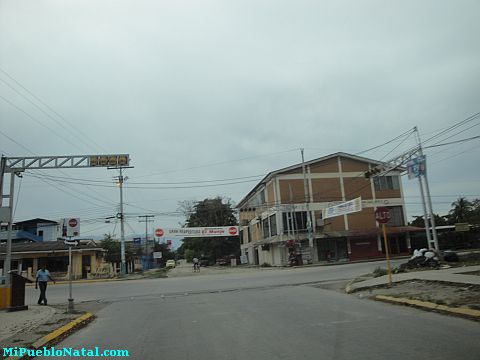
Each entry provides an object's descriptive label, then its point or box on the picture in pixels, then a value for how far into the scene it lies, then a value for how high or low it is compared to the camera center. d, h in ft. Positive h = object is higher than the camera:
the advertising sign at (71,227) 52.54 +5.45
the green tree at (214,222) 268.27 +25.04
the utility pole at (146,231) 269.19 +22.55
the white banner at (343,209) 135.54 +14.42
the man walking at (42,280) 64.08 -0.42
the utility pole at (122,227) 151.33 +14.33
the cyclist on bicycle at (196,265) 173.85 +0.10
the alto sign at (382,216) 56.80 +4.53
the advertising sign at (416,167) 88.02 +15.92
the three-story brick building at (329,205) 167.32 +17.54
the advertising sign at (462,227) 157.27 +6.72
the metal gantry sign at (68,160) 81.92 +20.26
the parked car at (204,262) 265.75 +1.96
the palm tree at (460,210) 233.96 +18.97
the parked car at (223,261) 248.56 +1.37
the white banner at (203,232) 173.47 +13.05
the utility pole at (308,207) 153.72 +17.39
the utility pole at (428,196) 87.87 +10.25
